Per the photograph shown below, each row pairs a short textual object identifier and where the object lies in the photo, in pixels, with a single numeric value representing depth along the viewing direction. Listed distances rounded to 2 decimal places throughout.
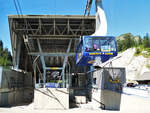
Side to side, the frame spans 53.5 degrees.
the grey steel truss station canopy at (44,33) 20.77
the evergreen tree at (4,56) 44.16
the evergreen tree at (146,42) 82.28
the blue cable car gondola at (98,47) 11.52
